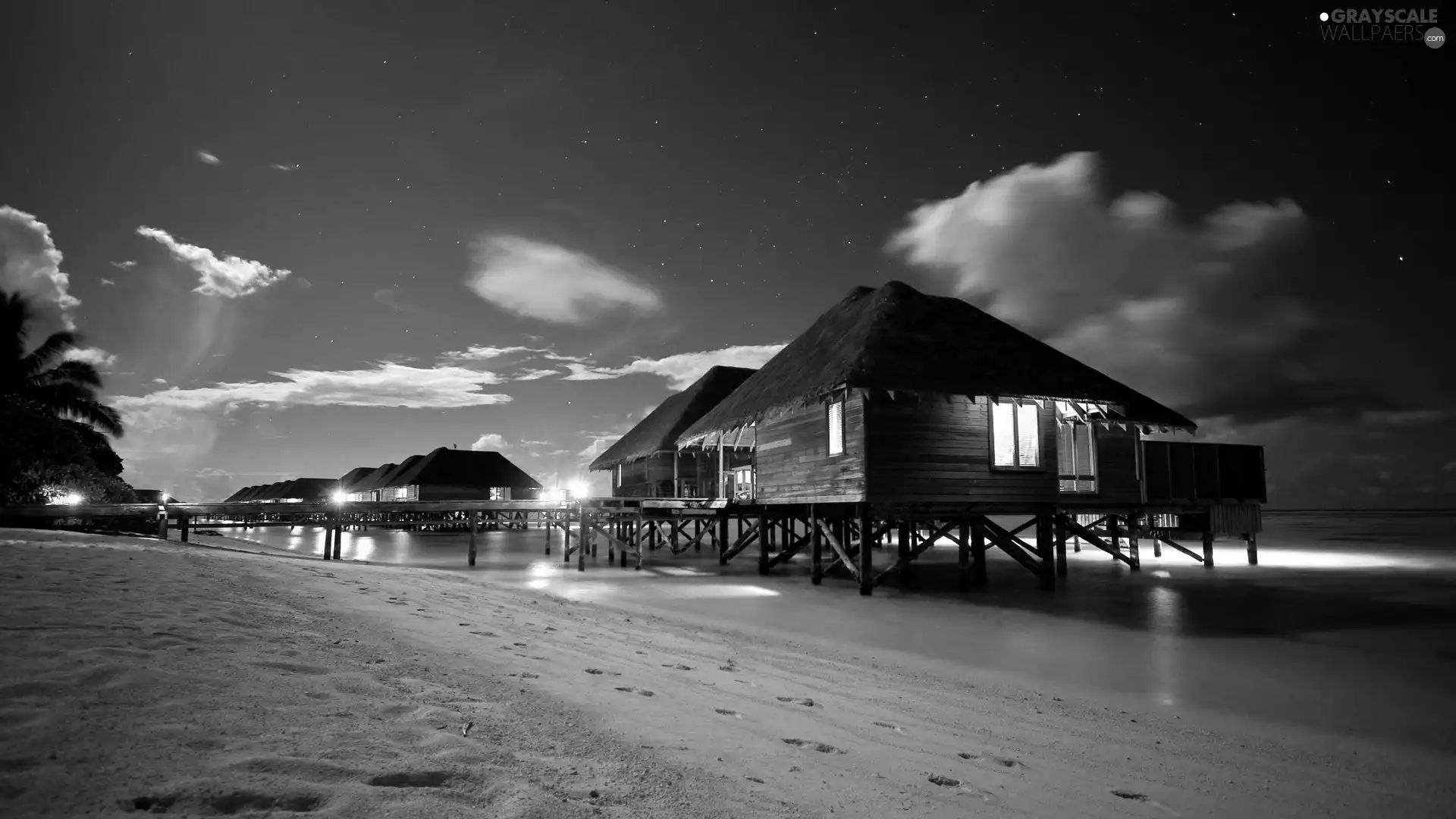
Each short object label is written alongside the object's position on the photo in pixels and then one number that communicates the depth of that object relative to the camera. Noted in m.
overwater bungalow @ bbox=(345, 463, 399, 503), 72.44
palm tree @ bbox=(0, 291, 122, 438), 22.95
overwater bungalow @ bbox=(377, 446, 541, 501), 54.62
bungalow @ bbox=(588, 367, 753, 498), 31.92
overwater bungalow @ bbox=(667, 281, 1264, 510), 15.12
